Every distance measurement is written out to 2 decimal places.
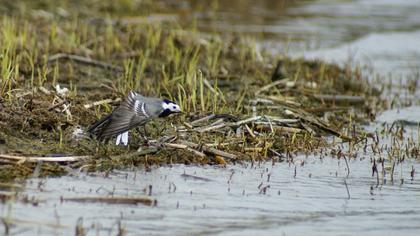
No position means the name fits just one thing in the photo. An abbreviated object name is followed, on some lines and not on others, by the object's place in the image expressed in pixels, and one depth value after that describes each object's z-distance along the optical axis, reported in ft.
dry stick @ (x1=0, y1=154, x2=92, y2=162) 51.85
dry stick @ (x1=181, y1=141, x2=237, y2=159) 58.49
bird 56.59
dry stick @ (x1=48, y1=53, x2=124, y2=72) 82.33
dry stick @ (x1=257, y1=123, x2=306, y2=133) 65.51
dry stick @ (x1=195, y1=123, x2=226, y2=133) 61.98
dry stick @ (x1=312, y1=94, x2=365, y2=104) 82.81
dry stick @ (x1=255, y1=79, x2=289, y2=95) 77.61
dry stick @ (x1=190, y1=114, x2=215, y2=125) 64.28
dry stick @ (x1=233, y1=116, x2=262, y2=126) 64.08
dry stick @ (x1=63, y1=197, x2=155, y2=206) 47.60
